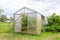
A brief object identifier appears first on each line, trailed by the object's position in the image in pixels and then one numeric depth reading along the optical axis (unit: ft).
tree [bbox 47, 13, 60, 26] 19.21
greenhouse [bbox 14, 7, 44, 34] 13.96
